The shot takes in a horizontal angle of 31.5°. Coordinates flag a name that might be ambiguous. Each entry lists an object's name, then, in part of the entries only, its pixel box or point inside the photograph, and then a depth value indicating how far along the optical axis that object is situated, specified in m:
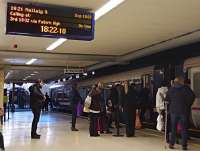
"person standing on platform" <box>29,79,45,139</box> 10.09
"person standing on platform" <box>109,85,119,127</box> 11.11
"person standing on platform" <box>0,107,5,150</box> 5.27
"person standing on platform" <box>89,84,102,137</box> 10.66
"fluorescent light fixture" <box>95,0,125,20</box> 6.47
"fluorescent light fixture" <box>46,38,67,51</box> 10.70
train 10.07
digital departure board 6.29
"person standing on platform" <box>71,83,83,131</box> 12.37
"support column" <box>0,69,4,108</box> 18.47
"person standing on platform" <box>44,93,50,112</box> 31.98
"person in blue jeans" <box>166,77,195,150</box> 8.00
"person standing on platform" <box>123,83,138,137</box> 10.55
